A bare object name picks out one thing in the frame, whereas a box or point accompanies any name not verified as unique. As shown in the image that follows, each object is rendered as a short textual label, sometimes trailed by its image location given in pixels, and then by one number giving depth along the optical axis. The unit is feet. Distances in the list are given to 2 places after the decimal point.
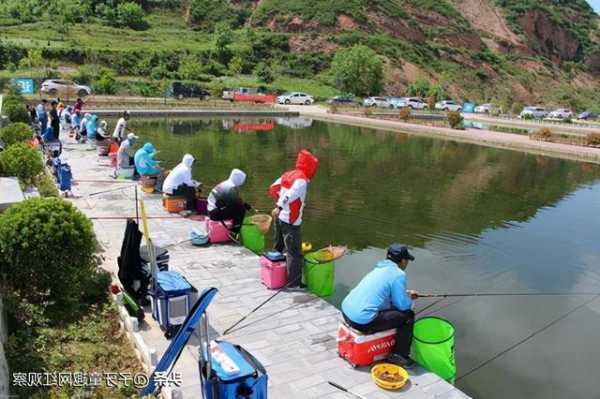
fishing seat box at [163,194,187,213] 34.04
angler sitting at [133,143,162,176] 38.88
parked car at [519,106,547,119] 145.38
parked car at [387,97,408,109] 152.35
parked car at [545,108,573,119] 147.43
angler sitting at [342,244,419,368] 16.51
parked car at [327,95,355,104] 156.35
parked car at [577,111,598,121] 156.53
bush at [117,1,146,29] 221.46
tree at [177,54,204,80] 166.50
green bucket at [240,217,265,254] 28.30
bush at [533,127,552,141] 87.56
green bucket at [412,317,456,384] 17.02
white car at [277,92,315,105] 150.61
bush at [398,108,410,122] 116.57
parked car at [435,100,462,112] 160.28
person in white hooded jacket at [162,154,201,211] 32.91
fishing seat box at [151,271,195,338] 18.03
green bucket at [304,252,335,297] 22.63
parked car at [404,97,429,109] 154.61
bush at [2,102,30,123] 56.03
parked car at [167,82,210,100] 140.05
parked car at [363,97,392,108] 152.87
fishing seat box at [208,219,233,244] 28.48
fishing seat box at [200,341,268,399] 12.56
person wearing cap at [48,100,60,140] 50.68
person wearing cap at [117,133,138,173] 42.91
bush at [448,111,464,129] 102.27
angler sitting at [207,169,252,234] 27.61
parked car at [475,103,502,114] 156.25
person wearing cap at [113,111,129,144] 50.55
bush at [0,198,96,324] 16.90
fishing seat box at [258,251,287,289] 22.77
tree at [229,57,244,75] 188.14
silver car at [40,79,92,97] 119.65
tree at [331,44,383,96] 171.94
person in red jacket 22.08
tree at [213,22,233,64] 196.75
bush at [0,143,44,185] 31.35
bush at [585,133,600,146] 83.41
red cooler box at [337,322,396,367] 16.78
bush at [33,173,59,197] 33.07
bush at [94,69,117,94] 132.16
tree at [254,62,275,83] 186.29
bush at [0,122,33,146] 41.29
